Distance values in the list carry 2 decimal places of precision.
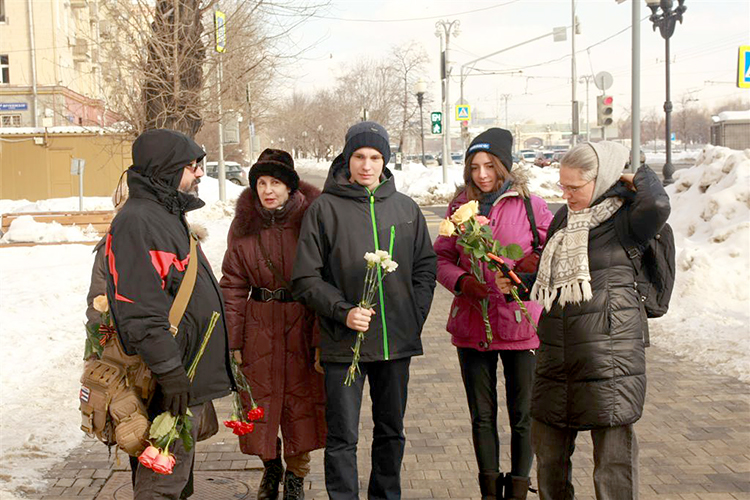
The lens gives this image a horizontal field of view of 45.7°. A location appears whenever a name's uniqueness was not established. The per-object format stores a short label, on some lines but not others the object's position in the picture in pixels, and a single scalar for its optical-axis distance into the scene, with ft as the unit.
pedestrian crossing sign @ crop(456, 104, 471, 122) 120.26
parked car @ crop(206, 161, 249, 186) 149.69
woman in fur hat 16.02
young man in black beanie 14.56
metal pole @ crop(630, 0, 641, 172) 44.93
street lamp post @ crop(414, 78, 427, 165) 119.75
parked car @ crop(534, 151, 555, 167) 187.93
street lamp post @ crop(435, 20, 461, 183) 113.80
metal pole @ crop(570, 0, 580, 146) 139.54
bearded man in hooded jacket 11.63
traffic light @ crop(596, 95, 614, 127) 54.75
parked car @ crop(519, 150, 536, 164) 224.57
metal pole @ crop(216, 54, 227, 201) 86.88
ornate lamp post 73.77
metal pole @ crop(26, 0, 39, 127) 161.68
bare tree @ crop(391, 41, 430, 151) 193.06
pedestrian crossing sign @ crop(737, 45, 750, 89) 40.73
